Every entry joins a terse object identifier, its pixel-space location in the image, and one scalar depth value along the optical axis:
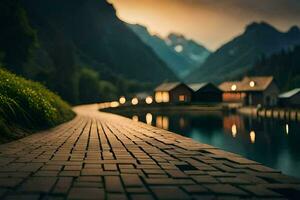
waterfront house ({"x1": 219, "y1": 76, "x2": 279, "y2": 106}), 82.31
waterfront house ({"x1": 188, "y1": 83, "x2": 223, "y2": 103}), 87.94
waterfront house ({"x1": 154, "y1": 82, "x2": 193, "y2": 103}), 88.94
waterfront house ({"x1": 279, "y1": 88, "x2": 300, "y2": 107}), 78.31
